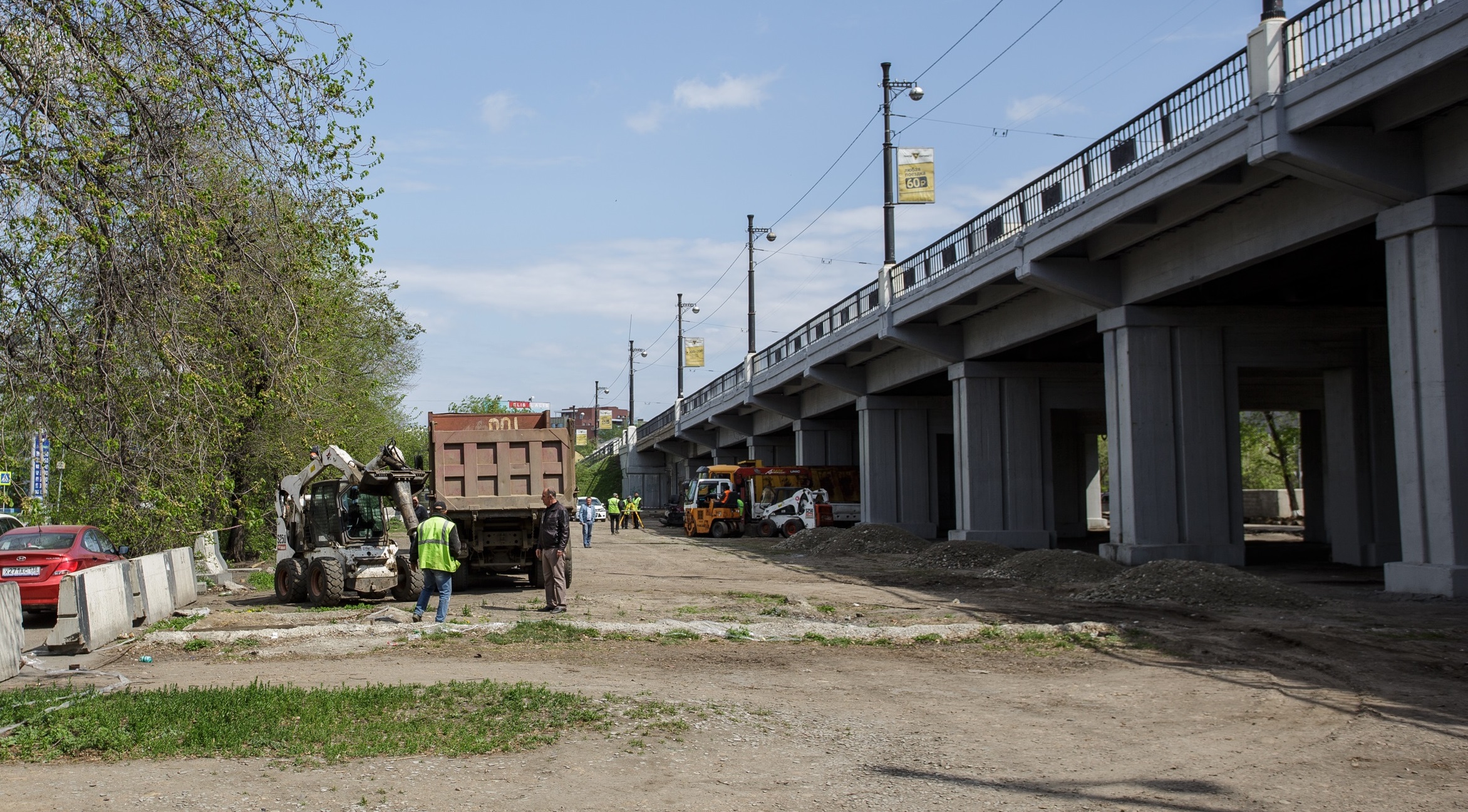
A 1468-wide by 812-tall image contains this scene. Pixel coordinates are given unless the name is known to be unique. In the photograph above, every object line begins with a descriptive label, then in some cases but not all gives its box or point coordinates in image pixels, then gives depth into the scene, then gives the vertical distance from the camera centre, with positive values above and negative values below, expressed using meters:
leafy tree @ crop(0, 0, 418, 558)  9.79 +2.31
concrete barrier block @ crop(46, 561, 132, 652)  13.94 -1.46
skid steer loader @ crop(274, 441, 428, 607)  19.31 -0.81
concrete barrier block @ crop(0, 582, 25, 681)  11.83 -1.39
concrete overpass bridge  17.69 +3.43
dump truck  20.33 +0.13
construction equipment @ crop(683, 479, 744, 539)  50.72 -1.72
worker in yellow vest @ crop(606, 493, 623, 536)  56.72 -1.65
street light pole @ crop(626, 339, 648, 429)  118.12 +9.91
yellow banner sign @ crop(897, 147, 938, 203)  33.00 +8.11
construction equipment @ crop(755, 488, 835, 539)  45.97 -1.64
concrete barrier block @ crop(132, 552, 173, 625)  17.22 -1.45
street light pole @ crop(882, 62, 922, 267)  39.62 +8.84
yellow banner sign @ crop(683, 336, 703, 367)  70.25 +7.03
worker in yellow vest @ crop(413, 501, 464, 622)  16.19 -1.00
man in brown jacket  17.73 -1.11
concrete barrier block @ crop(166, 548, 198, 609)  19.66 -1.49
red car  17.61 -1.00
